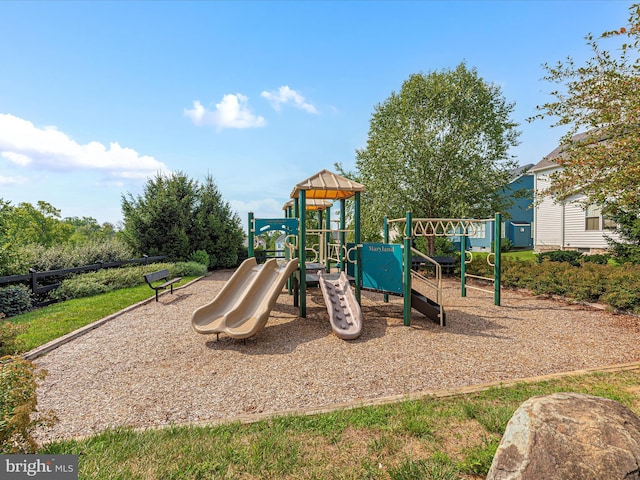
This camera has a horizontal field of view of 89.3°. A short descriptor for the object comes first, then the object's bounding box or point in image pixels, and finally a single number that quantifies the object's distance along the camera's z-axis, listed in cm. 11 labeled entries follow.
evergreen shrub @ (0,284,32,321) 805
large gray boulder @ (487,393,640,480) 192
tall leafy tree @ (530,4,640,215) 696
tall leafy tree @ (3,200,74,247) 2883
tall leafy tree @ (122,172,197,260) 1680
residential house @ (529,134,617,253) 1745
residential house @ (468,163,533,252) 2656
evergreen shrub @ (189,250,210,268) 1712
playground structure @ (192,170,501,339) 598
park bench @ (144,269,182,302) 912
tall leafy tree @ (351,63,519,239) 1349
